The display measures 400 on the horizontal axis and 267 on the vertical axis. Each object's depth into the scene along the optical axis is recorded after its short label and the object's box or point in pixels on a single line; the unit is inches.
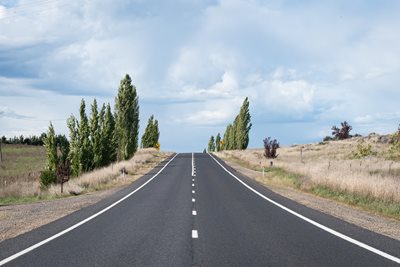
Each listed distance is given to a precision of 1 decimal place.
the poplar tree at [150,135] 4741.6
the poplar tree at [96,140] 2166.6
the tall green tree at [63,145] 2090.1
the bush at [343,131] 4724.4
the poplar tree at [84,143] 2121.1
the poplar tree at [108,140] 2220.7
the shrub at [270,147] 2632.9
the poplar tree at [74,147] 2087.8
